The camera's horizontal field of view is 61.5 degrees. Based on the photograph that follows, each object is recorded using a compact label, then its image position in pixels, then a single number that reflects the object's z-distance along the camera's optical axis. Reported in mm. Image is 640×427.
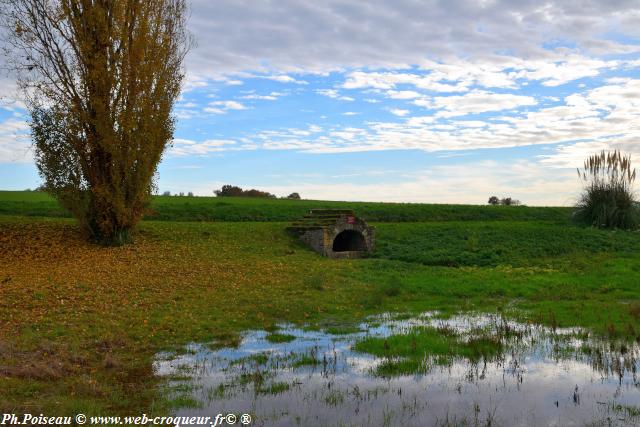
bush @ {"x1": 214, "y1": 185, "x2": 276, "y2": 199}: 63094
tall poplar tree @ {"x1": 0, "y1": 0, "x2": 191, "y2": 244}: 23031
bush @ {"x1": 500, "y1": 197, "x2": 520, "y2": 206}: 57672
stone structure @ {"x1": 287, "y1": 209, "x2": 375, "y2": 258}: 26797
